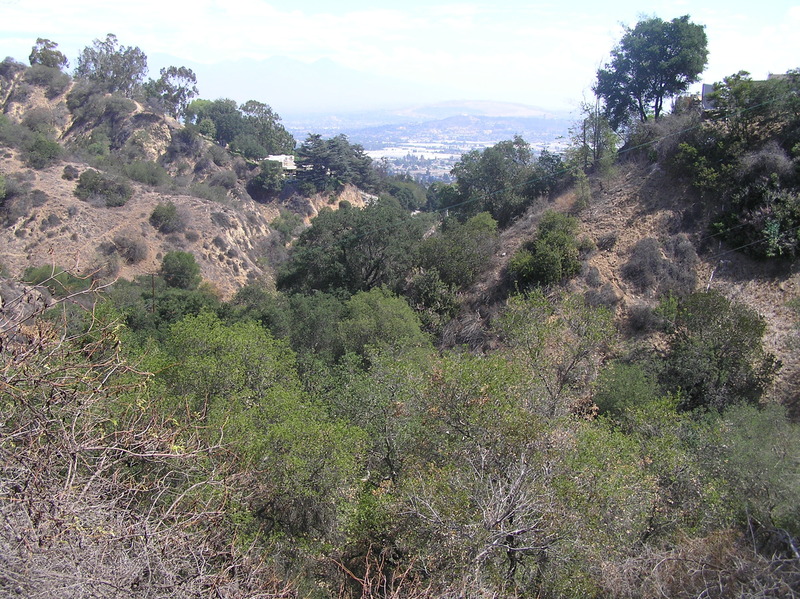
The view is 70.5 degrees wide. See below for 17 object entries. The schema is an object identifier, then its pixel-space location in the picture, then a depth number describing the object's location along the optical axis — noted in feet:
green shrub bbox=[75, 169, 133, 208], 123.65
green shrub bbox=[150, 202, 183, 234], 124.06
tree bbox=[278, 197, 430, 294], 80.84
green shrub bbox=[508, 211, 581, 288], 68.59
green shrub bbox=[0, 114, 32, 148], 135.23
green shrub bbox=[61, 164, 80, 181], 129.08
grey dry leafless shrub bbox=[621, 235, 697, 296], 66.68
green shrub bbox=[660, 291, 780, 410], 52.65
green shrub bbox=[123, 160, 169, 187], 141.08
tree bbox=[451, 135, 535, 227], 93.04
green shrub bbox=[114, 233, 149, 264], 114.42
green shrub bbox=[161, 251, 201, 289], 107.04
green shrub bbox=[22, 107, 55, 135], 165.34
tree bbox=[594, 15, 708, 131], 84.28
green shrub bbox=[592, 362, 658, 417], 47.93
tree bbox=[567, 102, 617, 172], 88.28
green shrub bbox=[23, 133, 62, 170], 129.18
